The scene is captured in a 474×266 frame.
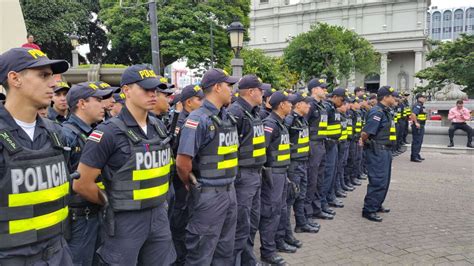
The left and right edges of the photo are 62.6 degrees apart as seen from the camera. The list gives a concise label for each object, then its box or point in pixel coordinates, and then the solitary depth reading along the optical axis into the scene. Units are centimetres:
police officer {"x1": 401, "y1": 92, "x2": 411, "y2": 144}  1414
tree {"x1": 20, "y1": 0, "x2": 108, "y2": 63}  2653
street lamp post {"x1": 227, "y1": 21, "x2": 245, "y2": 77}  974
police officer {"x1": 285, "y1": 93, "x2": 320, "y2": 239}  552
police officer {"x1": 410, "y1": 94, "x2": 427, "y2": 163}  1280
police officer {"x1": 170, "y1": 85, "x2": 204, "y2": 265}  458
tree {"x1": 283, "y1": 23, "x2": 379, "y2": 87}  3919
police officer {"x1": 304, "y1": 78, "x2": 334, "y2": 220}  638
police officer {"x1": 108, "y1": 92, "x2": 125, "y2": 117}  493
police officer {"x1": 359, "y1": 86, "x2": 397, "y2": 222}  666
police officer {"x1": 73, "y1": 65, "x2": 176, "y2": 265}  290
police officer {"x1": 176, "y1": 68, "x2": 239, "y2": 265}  368
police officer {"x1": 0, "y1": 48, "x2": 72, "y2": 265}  216
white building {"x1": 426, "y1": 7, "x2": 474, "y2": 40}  8956
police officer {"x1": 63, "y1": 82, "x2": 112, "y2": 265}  328
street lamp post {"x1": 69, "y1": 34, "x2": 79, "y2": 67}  1956
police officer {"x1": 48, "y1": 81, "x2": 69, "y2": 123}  434
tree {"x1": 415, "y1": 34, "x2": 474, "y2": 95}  1989
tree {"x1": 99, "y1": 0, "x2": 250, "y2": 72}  2773
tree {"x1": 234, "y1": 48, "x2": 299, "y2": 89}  2549
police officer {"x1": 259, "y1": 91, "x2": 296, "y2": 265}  487
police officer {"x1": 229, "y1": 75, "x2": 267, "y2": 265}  428
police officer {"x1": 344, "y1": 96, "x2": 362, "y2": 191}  932
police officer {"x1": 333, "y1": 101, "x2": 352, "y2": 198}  809
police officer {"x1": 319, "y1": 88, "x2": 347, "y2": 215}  708
